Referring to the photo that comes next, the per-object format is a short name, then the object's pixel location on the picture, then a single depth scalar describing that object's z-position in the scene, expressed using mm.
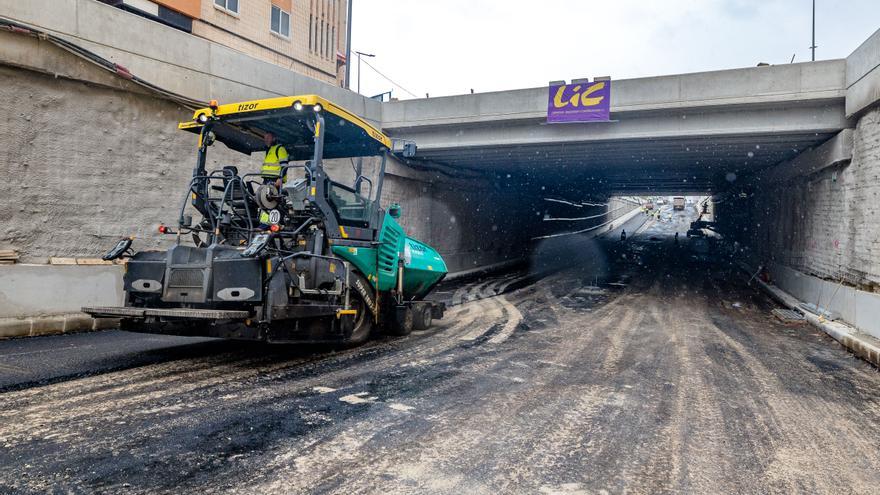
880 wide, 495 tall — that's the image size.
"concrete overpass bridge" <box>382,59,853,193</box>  11797
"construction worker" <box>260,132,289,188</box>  6516
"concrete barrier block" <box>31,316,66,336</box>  7520
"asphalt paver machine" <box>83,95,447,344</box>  5379
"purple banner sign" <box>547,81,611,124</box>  13500
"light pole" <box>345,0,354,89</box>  23039
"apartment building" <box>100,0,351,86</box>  23062
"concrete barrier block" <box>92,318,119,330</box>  8148
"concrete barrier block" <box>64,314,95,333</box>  7863
